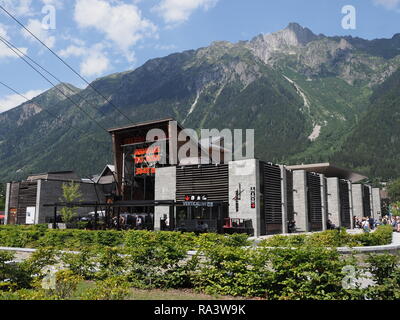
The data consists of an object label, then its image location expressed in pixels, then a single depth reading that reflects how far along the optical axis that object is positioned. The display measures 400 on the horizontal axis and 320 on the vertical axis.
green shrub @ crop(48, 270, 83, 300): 9.54
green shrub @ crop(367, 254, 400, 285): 8.92
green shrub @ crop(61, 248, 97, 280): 13.45
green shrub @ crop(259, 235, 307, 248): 16.37
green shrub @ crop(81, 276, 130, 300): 7.95
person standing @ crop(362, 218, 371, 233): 33.09
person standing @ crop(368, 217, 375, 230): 48.69
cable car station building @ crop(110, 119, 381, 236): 37.03
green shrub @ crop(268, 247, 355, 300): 9.29
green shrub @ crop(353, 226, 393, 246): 19.20
